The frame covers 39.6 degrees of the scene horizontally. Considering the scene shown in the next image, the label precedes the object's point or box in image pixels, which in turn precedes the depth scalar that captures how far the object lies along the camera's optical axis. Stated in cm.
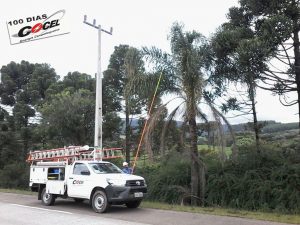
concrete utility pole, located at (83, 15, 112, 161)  2016
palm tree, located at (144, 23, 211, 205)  1694
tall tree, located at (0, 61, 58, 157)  3494
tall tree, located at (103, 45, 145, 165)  3050
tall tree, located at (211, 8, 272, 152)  1570
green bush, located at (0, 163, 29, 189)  2969
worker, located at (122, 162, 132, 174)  1700
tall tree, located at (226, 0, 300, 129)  1586
